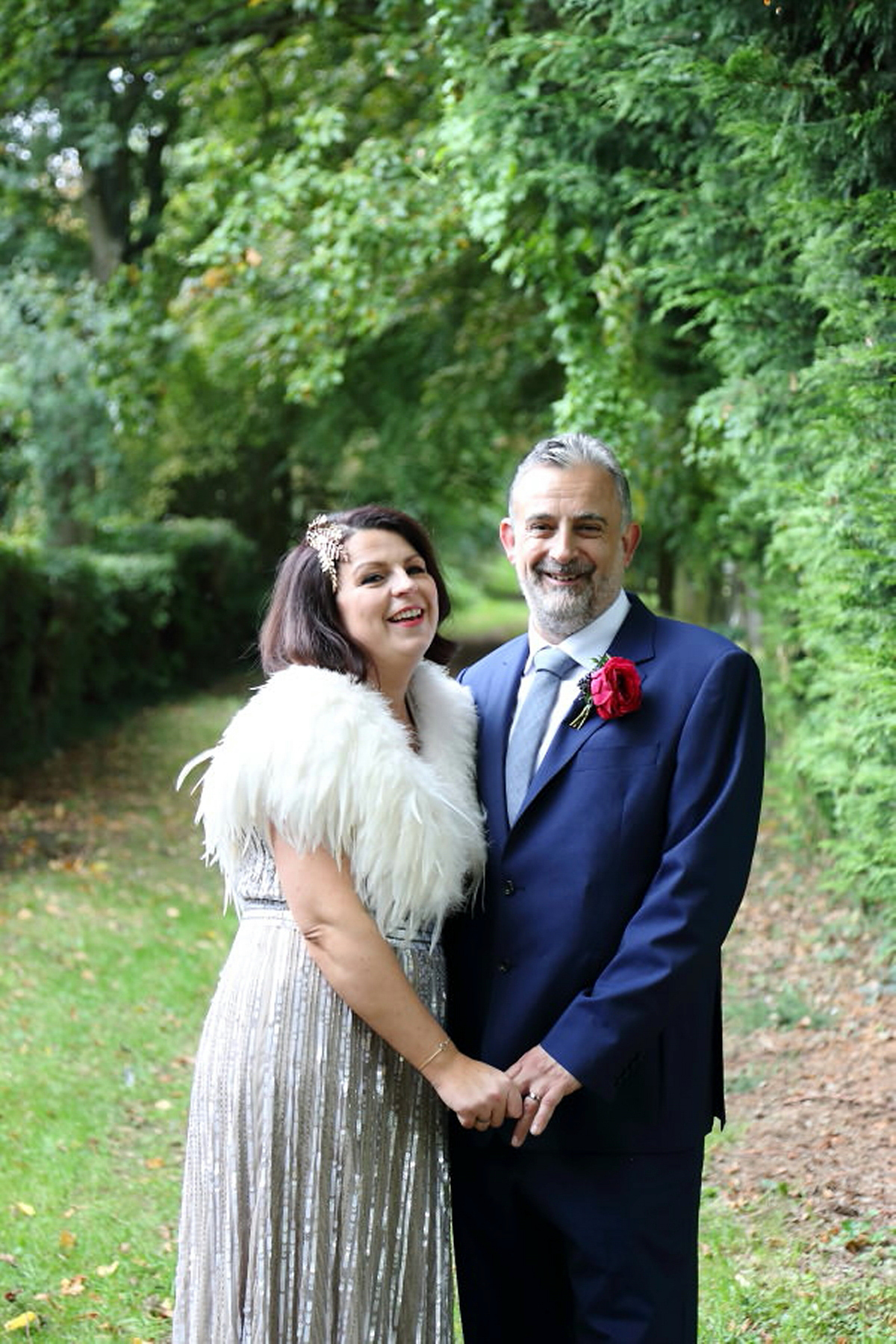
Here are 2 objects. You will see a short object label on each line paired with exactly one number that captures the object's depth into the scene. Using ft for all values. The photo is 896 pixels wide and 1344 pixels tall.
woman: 8.51
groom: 8.50
